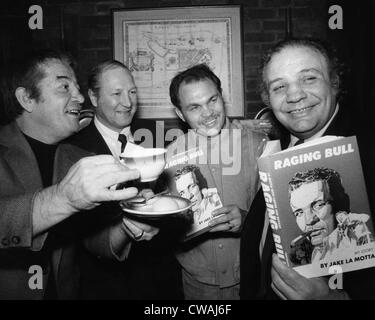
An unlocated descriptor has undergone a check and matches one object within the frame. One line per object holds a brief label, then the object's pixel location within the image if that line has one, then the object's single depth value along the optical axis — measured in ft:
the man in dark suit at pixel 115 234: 3.57
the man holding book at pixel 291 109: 3.03
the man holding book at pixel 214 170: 4.30
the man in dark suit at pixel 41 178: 2.38
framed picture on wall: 7.14
